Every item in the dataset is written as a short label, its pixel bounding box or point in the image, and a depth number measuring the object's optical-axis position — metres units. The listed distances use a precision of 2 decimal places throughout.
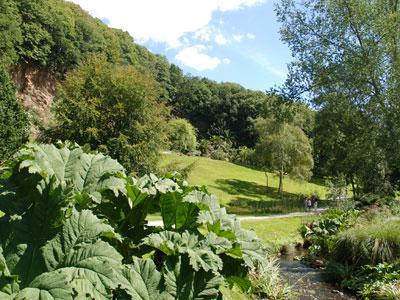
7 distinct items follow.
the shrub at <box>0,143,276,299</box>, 2.59
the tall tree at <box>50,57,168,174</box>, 18.44
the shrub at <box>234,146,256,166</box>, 57.44
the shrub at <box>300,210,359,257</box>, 11.51
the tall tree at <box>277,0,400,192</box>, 15.48
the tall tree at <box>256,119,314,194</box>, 35.31
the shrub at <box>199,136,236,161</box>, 59.31
